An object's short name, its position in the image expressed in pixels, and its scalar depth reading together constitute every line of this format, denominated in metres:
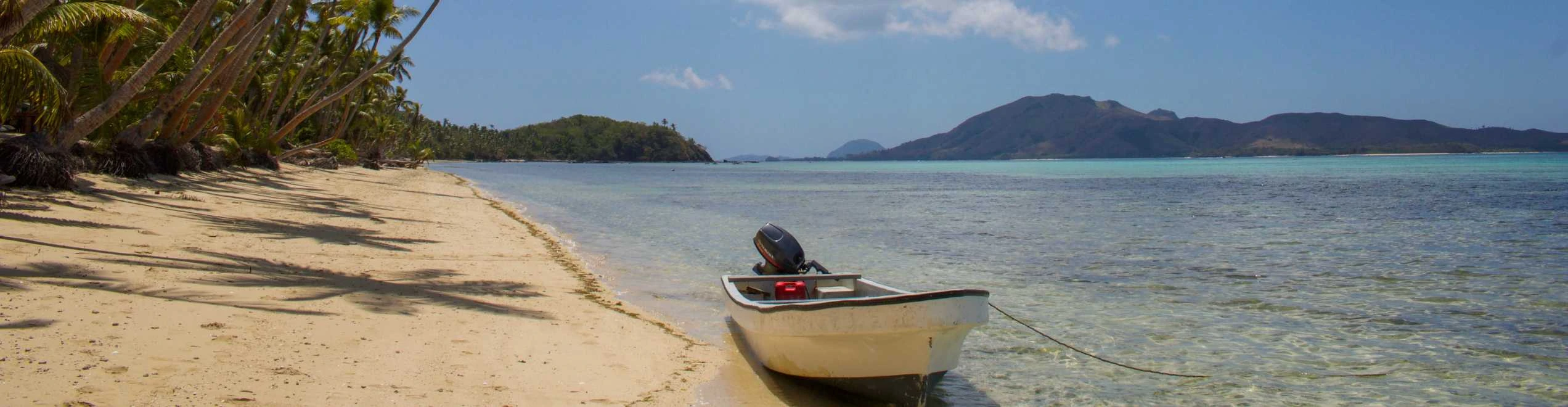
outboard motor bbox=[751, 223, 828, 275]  9.52
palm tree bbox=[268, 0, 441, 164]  27.84
